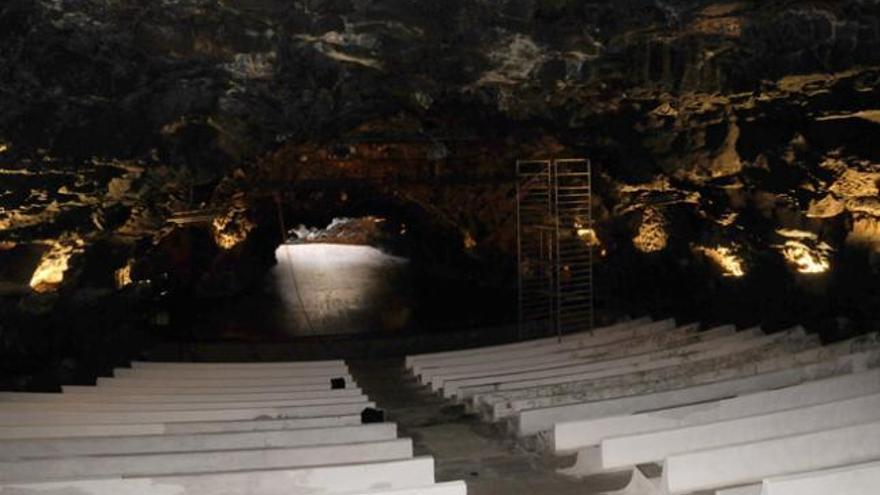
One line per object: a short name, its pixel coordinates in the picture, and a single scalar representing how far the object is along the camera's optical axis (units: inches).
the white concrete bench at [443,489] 174.6
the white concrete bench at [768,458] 187.8
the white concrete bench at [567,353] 358.0
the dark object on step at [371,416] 269.6
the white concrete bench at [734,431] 209.2
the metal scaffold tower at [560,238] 495.8
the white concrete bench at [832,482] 169.8
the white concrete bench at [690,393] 256.2
